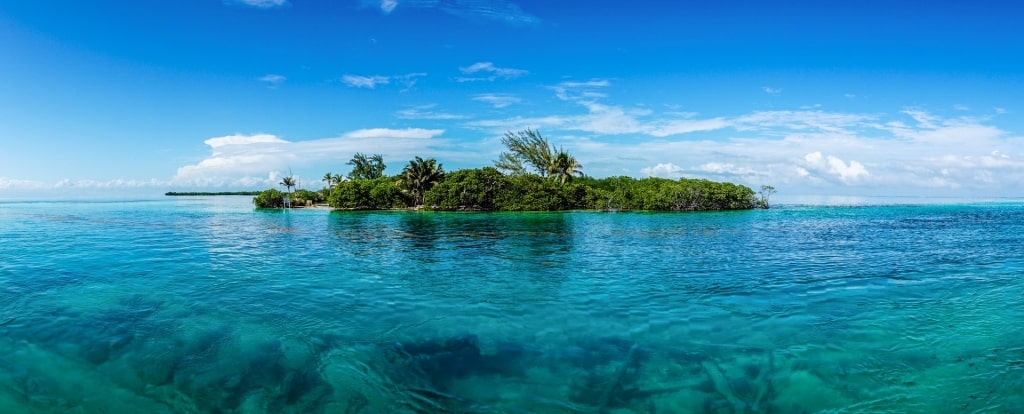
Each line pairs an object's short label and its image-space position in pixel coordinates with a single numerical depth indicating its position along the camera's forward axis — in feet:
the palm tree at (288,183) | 289.53
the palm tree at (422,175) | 234.38
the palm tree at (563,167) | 259.29
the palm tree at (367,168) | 367.31
